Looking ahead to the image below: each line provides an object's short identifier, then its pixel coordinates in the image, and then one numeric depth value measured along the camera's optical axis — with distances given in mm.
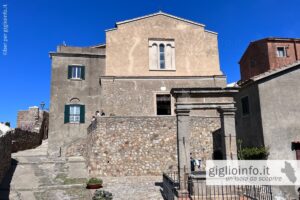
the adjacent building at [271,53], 29469
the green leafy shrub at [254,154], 16281
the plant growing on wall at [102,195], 11562
